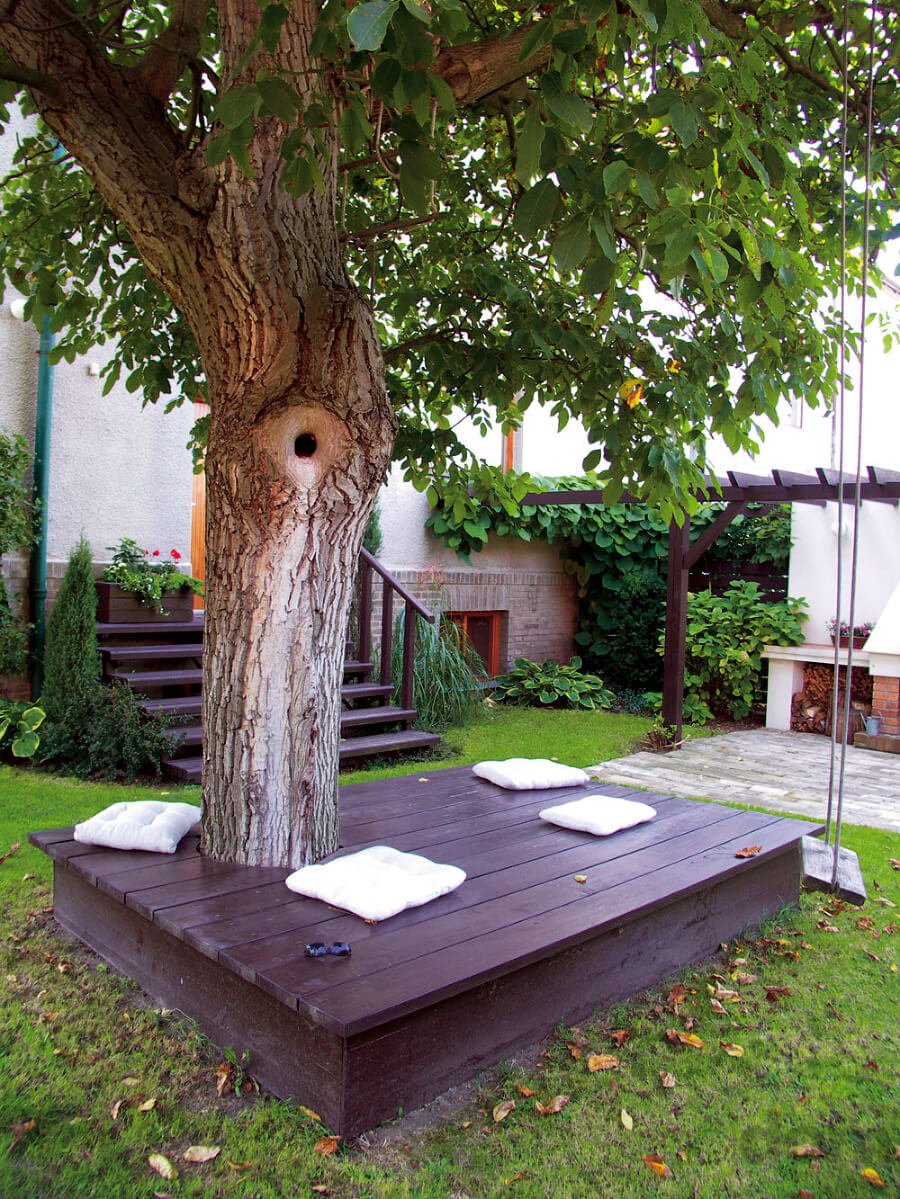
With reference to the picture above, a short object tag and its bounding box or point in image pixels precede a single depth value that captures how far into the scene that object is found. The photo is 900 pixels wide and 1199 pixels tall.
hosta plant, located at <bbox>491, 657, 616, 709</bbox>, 9.08
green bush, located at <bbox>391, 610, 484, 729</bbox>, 7.59
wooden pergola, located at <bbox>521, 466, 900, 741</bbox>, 6.86
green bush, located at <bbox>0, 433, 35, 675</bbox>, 5.79
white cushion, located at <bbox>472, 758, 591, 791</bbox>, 4.10
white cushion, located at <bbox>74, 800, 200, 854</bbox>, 3.01
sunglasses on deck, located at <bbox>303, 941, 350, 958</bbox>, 2.25
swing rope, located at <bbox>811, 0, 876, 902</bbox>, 2.57
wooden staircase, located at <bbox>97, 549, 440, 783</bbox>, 5.71
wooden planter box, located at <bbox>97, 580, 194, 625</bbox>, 6.31
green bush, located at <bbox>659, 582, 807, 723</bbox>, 8.66
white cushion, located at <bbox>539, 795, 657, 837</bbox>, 3.44
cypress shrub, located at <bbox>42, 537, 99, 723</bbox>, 5.77
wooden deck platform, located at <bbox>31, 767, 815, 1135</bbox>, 2.12
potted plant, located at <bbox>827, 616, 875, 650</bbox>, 8.19
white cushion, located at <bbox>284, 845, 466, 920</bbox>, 2.53
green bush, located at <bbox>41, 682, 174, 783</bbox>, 5.29
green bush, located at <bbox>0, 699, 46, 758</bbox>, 5.21
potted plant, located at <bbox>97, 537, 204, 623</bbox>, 6.34
